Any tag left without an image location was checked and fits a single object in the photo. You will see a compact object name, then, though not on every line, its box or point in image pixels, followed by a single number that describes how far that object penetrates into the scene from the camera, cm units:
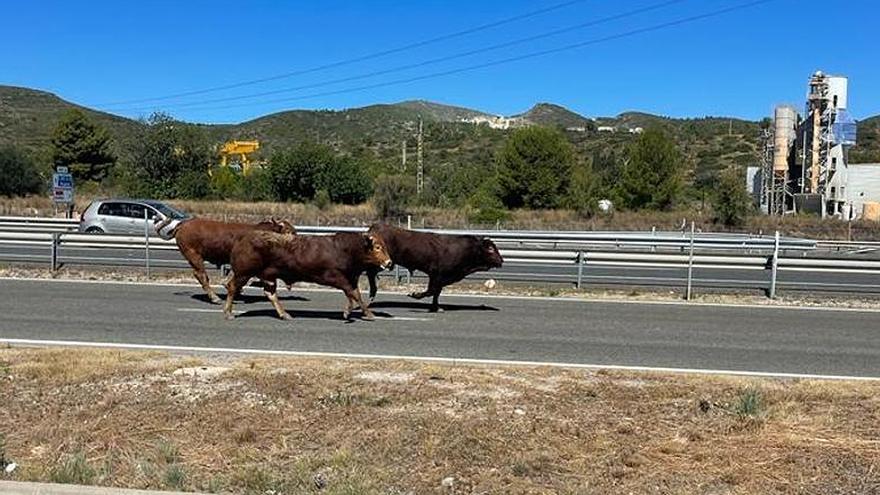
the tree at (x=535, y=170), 6288
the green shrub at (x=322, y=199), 5644
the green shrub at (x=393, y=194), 5301
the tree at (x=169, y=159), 6456
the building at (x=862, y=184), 5969
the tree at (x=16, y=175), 6028
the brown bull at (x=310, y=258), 1229
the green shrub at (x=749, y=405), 688
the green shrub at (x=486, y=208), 4606
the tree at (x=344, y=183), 6475
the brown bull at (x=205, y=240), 1407
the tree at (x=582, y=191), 5646
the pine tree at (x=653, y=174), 6325
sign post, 3825
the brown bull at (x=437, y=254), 1359
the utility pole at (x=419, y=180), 6312
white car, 2844
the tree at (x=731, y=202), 4762
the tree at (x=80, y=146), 7550
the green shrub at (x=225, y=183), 6644
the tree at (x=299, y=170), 6519
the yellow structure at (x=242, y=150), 8625
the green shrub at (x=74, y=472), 534
